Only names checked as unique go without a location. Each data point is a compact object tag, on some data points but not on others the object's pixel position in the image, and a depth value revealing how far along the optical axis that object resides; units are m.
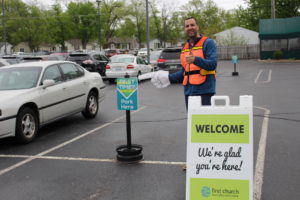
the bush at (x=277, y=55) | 35.34
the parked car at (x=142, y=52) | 48.62
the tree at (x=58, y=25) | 73.88
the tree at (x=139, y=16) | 87.50
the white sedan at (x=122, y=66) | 19.41
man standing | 4.48
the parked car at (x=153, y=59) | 27.36
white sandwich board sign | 3.40
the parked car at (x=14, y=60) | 18.33
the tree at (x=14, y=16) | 80.62
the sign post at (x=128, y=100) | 5.66
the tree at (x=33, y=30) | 78.23
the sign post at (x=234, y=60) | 21.02
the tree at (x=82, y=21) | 74.44
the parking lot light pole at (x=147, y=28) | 26.88
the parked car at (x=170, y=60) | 18.41
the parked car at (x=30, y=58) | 20.92
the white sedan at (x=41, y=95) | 6.69
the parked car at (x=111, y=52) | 47.92
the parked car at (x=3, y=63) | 14.72
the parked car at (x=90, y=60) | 21.59
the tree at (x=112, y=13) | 85.19
